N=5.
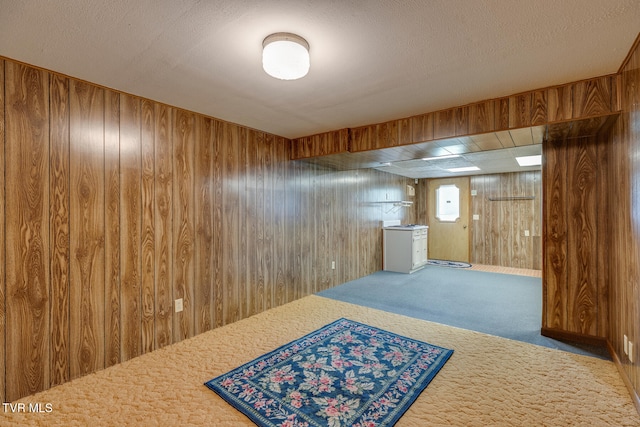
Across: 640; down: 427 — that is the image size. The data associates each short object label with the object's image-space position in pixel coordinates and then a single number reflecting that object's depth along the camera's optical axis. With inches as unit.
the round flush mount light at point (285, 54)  63.0
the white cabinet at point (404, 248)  228.7
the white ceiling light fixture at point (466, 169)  225.5
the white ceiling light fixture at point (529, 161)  186.2
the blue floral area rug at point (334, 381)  69.7
